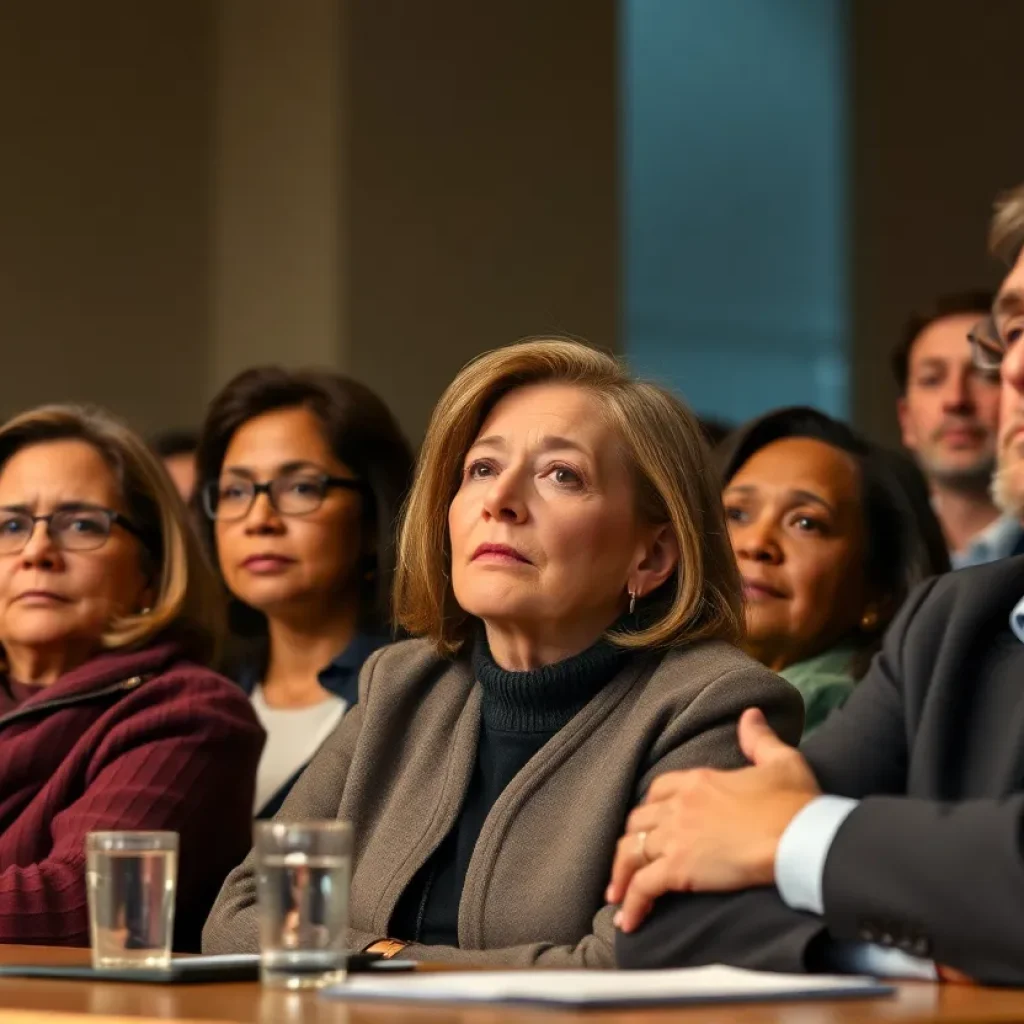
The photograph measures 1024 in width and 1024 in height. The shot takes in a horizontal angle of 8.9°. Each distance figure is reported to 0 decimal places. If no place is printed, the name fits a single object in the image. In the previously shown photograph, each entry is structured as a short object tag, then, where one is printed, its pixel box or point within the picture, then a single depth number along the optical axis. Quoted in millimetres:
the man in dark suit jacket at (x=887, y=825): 3562
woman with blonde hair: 3861
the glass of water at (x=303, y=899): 3532
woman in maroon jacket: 4165
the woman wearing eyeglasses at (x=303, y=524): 4559
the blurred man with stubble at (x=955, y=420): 4980
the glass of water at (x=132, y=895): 3612
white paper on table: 3453
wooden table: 3431
